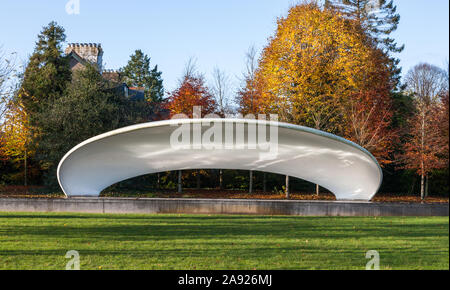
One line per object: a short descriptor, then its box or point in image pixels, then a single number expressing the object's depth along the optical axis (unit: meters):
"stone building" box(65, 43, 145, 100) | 36.66
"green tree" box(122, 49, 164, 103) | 54.37
